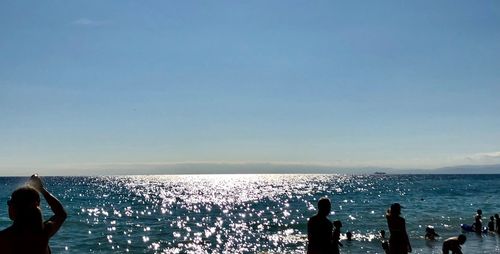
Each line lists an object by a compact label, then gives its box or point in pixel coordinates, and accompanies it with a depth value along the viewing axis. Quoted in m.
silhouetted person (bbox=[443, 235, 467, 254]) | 15.43
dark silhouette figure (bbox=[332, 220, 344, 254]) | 8.72
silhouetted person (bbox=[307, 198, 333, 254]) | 8.44
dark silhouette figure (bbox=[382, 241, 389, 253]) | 17.50
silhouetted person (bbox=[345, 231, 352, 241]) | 26.96
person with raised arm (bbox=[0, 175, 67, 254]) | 3.76
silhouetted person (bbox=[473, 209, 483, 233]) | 27.45
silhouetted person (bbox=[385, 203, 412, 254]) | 11.29
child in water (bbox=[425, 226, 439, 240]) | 25.97
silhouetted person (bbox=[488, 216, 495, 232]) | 28.34
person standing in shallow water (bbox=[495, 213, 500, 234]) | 27.84
